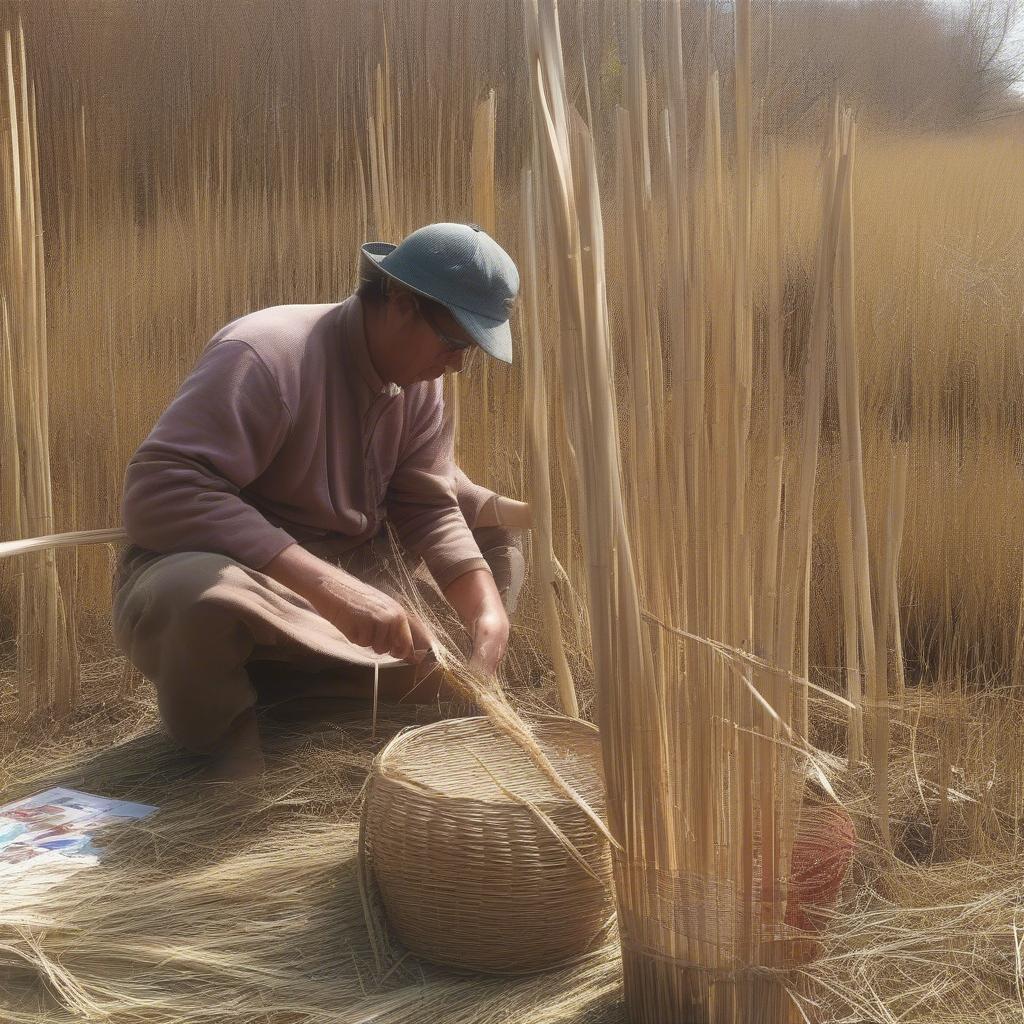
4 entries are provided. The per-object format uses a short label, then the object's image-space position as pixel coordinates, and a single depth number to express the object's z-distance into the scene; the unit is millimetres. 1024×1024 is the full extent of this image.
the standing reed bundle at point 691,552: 1021
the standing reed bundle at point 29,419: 2227
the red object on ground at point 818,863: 1152
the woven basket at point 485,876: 1327
